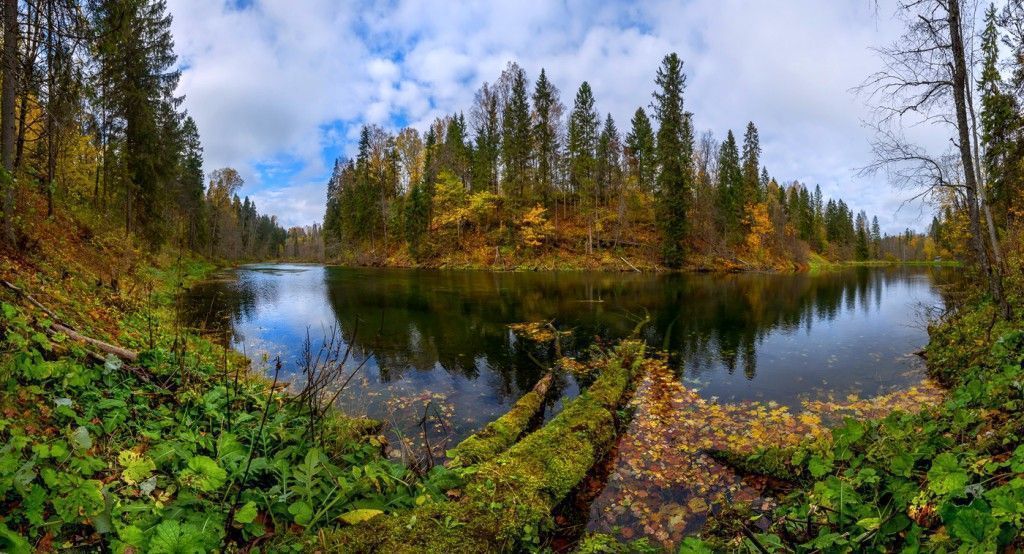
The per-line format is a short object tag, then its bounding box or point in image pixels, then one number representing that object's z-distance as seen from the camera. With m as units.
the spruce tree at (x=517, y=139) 44.72
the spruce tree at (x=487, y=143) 47.53
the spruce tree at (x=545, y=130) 44.47
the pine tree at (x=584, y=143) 44.94
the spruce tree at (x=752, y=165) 50.22
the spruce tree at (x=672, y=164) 38.75
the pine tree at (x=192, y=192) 38.97
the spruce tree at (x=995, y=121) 9.87
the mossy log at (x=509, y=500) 2.83
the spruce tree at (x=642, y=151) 48.15
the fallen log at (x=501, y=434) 4.52
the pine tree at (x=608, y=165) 46.91
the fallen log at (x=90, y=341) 4.59
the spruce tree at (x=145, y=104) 18.20
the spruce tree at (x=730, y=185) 46.78
